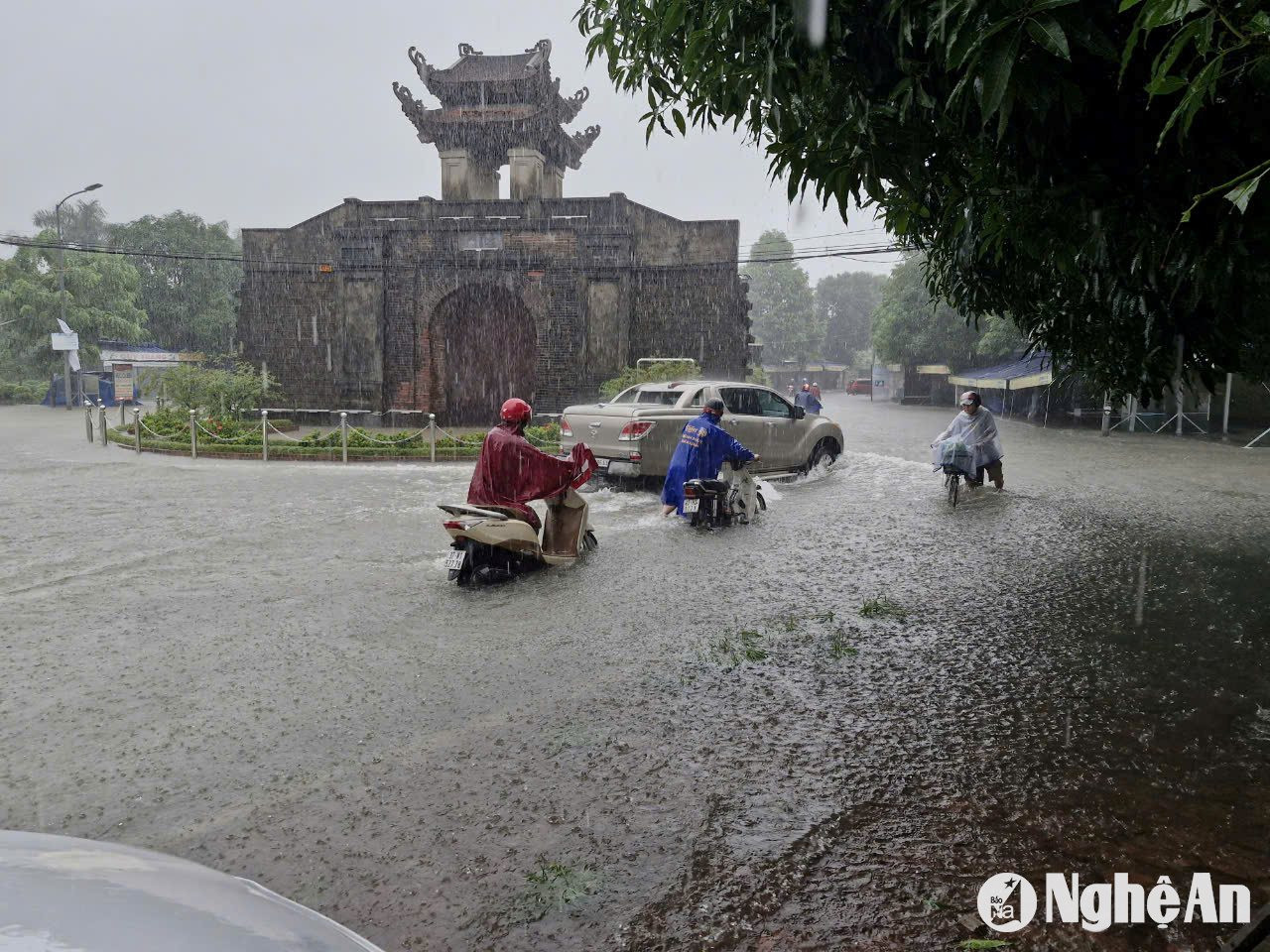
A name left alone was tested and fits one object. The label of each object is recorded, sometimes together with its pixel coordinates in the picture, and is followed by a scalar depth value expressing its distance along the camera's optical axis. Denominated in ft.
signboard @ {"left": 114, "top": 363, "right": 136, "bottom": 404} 120.98
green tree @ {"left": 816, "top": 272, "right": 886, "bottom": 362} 319.06
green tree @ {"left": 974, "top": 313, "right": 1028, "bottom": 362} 122.44
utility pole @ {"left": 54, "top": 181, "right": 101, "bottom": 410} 120.06
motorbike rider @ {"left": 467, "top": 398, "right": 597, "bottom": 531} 25.13
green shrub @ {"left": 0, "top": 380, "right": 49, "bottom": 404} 155.33
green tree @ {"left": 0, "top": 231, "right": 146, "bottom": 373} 140.05
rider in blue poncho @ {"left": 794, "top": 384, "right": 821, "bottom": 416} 69.46
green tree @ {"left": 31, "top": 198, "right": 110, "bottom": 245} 222.69
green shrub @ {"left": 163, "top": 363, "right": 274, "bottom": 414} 72.90
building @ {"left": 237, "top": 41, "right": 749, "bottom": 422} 88.07
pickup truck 41.14
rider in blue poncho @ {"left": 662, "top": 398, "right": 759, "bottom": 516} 32.73
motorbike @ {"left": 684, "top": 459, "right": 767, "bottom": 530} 32.37
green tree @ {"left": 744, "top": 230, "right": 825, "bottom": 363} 276.21
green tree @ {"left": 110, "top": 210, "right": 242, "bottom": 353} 175.73
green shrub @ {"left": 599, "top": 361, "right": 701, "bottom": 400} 79.66
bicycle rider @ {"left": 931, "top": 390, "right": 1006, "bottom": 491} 39.99
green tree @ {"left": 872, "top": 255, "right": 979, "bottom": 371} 150.92
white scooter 23.91
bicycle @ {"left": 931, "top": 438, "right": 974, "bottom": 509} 38.40
